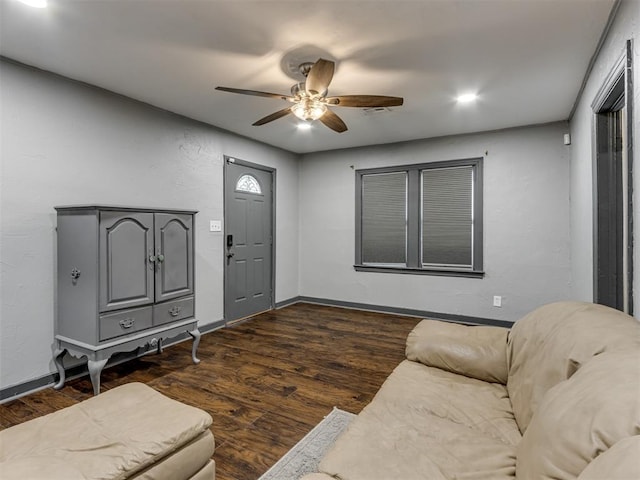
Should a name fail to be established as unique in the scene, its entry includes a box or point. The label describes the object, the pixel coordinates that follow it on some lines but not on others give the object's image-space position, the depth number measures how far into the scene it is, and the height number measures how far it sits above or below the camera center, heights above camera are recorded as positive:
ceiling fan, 2.24 +1.08
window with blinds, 4.48 +0.34
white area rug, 1.73 -1.18
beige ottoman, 1.11 -0.76
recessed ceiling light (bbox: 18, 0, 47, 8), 1.87 +1.35
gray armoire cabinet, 2.49 -0.30
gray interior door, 4.43 +0.04
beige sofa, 0.77 -0.60
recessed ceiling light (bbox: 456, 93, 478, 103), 3.20 +1.40
